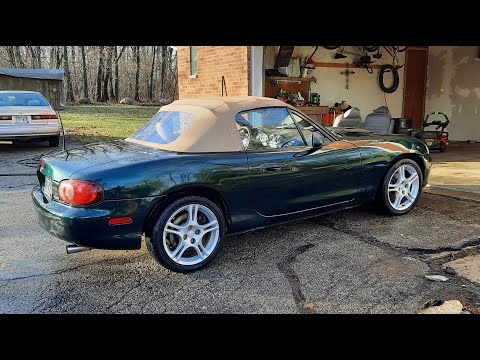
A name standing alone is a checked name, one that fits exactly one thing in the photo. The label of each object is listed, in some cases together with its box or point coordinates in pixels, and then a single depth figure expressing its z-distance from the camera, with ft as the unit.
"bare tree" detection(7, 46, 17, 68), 106.22
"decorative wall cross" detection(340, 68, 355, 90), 36.60
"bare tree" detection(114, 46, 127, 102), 112.98
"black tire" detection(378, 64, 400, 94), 37.81
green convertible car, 10.80
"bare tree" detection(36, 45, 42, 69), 106.87
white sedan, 32.65
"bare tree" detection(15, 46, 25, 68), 106.52
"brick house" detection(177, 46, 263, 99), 30.32
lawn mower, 32.58
